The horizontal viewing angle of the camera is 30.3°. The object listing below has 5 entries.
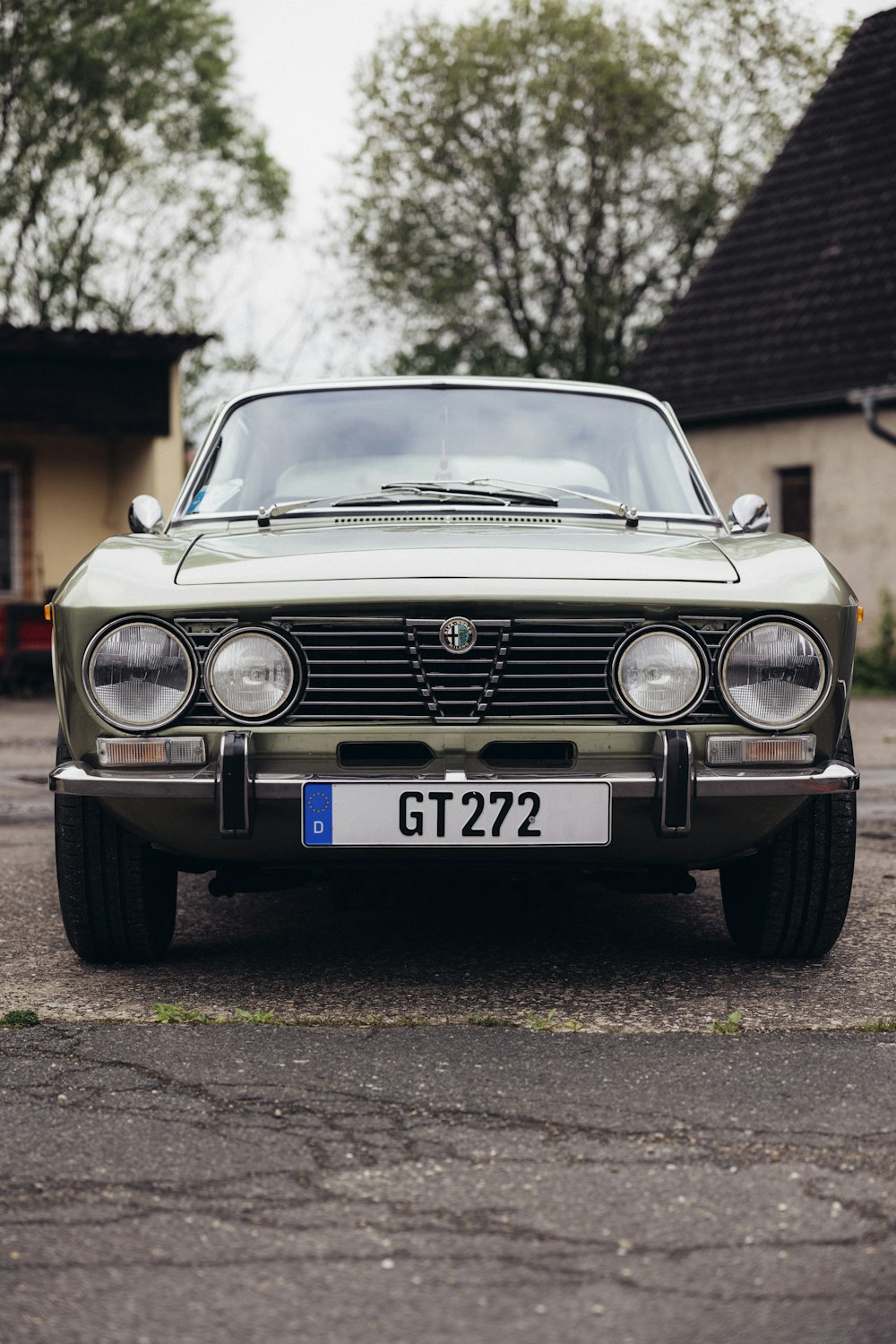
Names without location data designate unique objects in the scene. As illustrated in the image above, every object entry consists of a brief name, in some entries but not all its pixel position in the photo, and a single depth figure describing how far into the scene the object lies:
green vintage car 3.49
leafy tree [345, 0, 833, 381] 35.28
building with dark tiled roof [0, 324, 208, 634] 16.11
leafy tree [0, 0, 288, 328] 32.16
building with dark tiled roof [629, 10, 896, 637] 18.91
